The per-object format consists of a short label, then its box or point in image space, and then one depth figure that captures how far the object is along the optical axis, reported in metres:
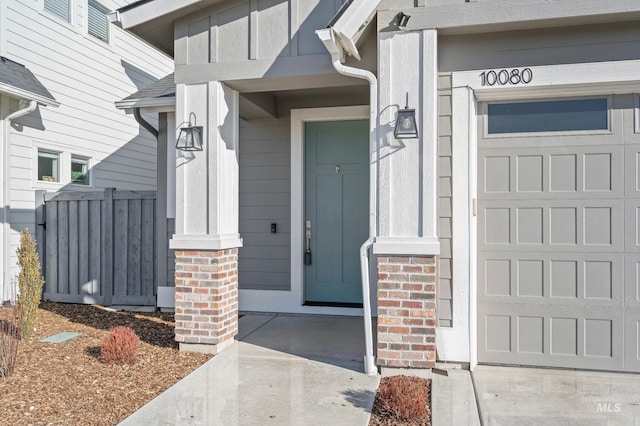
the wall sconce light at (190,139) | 4.52
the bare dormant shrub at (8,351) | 3.83
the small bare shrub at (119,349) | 4.20
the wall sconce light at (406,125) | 3.87
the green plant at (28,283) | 4.94
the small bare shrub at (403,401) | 3.16
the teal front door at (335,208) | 6.26
